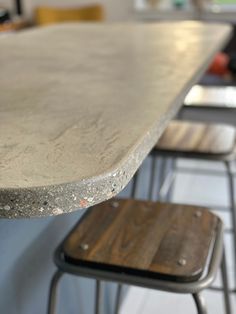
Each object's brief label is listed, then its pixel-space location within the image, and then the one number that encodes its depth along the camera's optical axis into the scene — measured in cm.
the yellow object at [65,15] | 458
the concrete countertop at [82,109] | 61
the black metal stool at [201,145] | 172
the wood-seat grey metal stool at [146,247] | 98
